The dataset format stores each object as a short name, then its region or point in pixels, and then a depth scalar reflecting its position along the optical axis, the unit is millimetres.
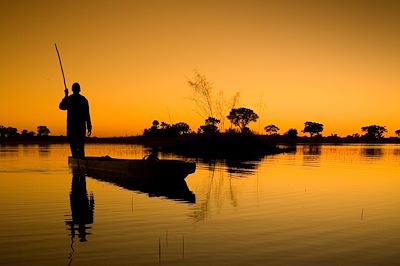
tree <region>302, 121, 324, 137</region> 135375
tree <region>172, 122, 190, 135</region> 105700
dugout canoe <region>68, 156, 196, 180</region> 14883
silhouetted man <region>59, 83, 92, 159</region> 18750
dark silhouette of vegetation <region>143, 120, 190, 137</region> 75062
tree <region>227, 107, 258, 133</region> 93375
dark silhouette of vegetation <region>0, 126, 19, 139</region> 100862
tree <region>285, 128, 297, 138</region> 104538
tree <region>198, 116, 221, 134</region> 38547
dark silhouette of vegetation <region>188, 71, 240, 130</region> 35969
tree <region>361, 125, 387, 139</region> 128250
